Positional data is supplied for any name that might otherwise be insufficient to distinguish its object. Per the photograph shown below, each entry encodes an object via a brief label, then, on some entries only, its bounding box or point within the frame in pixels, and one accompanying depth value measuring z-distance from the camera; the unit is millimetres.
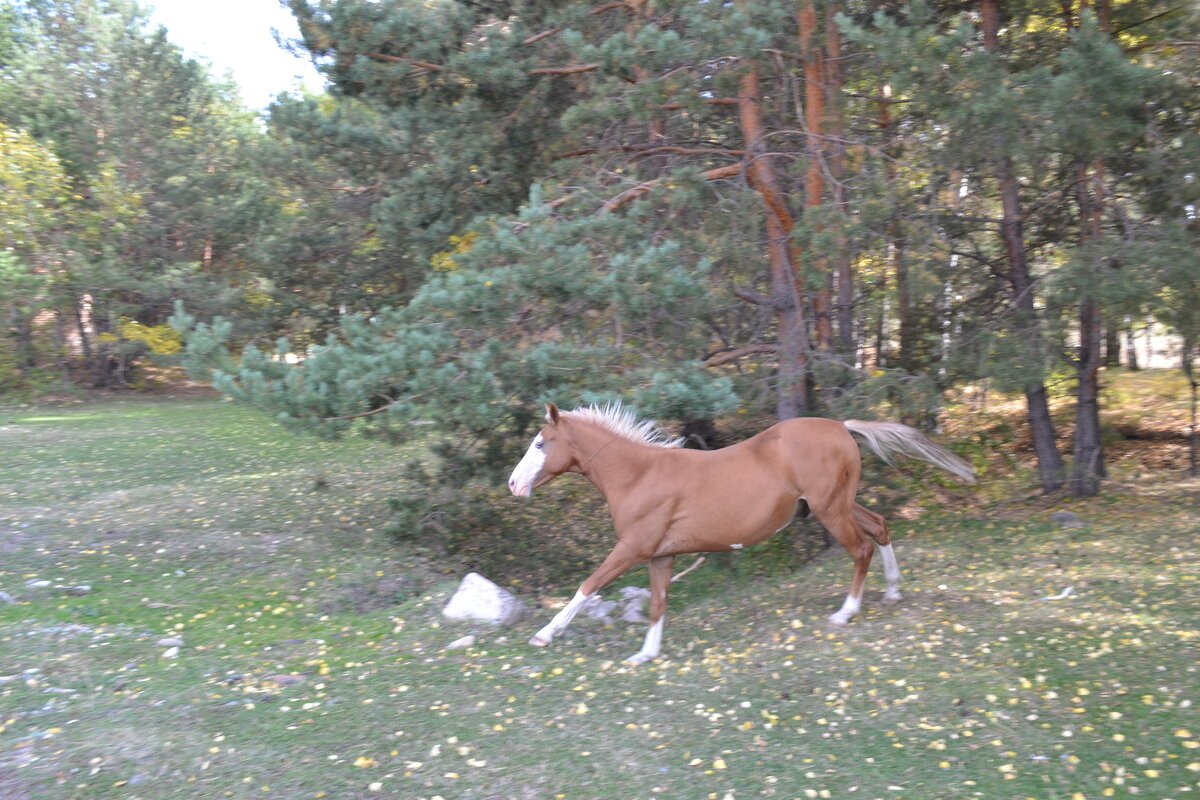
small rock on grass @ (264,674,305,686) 6238
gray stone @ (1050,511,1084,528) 9562
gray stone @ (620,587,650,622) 8258
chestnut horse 7012
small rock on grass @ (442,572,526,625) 7695
